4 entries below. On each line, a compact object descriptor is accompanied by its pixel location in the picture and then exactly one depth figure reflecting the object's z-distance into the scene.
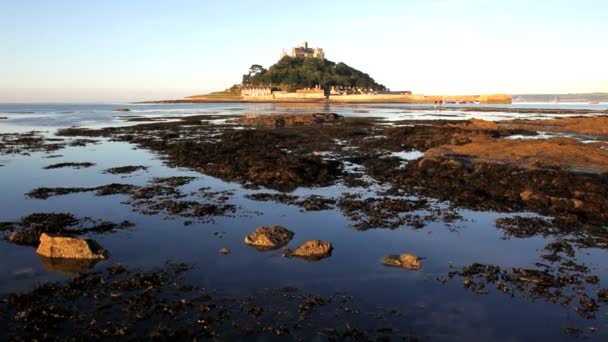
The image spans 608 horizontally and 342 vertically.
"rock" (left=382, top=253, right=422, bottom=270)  10.80
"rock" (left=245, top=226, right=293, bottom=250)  12.16
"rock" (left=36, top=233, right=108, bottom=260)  11.01
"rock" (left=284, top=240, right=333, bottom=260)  11.41
